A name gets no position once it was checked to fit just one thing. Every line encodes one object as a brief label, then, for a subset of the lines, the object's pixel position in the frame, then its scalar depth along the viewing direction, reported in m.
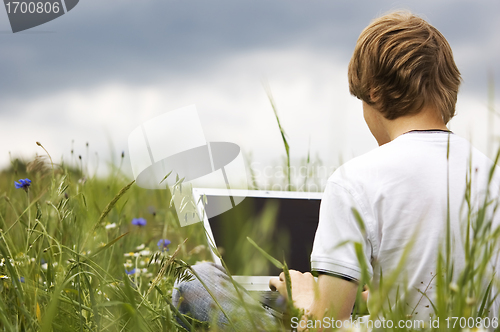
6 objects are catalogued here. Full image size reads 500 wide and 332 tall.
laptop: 2.66
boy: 2.08
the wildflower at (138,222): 2.90
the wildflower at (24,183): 2.37
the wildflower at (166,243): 2.68
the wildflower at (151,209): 3.34
